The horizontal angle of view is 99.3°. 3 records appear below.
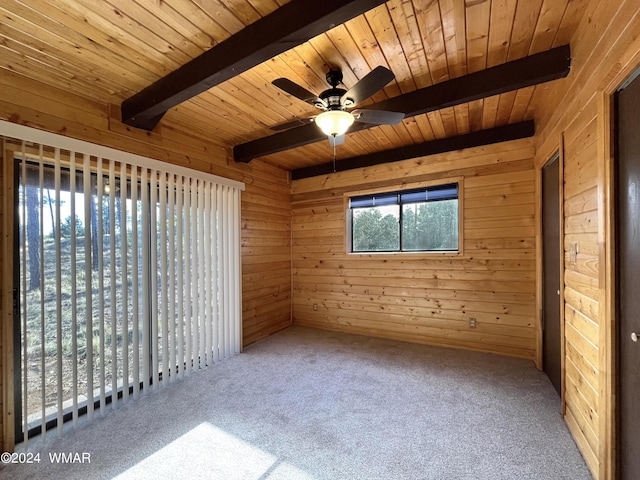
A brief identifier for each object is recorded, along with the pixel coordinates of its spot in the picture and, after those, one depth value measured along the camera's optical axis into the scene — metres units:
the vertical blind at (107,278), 1.91
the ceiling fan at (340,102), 1.73
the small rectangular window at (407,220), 3.51
